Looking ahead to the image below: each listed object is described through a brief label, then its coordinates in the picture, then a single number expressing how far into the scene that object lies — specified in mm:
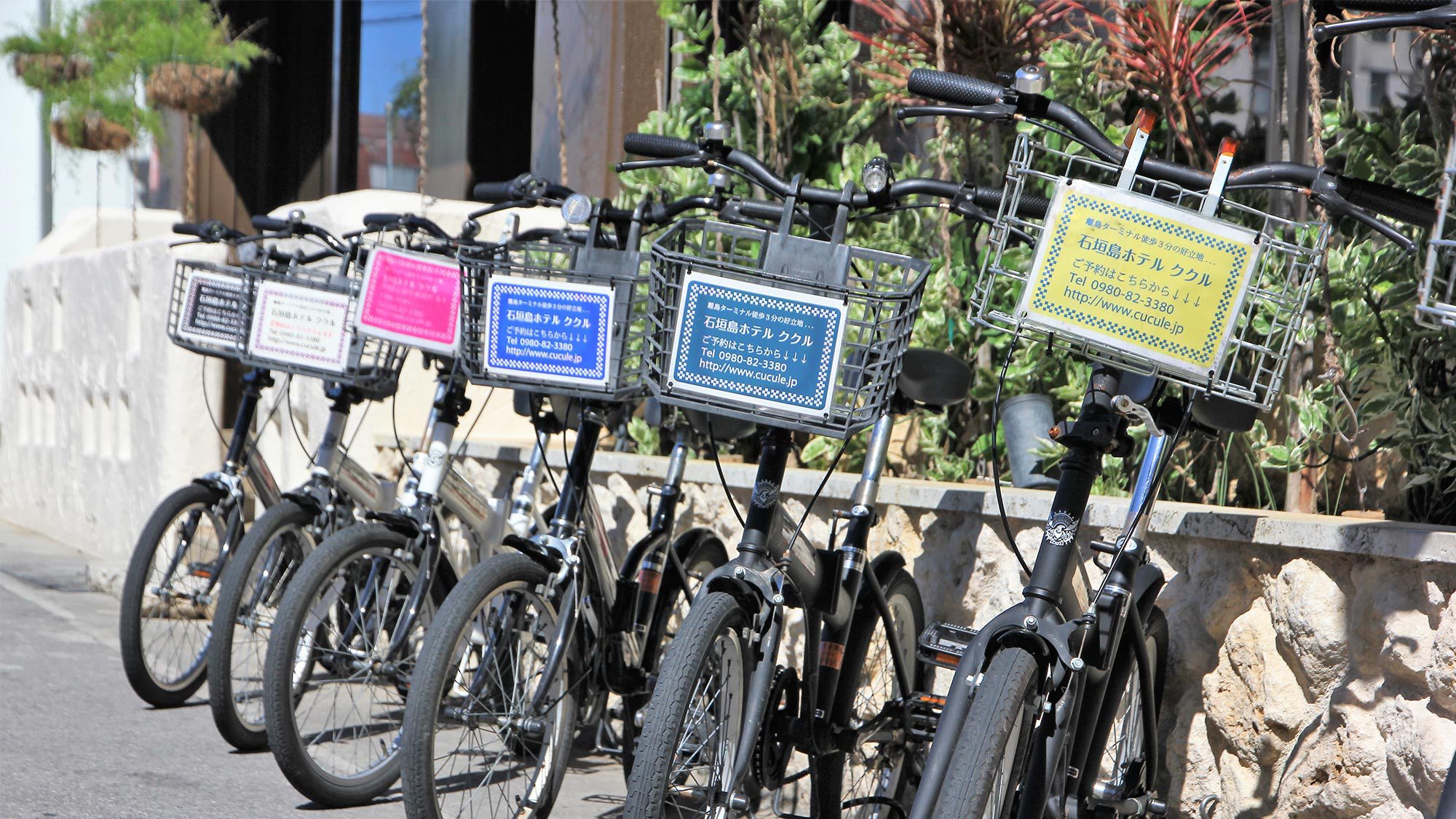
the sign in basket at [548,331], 6582
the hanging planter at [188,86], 19672
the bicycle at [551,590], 6570
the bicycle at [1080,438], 4559
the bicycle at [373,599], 7680
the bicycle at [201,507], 9859
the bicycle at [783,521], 5555
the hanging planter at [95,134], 21844
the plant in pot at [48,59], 22266
